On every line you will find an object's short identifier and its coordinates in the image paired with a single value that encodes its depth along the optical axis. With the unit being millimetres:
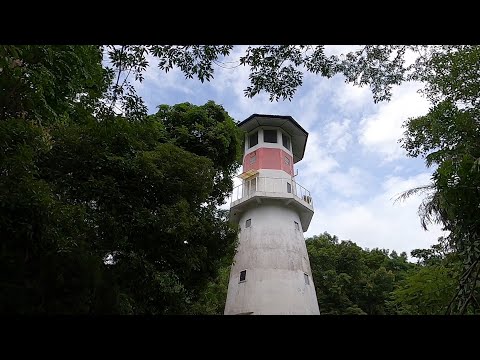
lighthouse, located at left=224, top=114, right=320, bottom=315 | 14047
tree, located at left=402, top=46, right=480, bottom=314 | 5055
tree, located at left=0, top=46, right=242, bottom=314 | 4484
